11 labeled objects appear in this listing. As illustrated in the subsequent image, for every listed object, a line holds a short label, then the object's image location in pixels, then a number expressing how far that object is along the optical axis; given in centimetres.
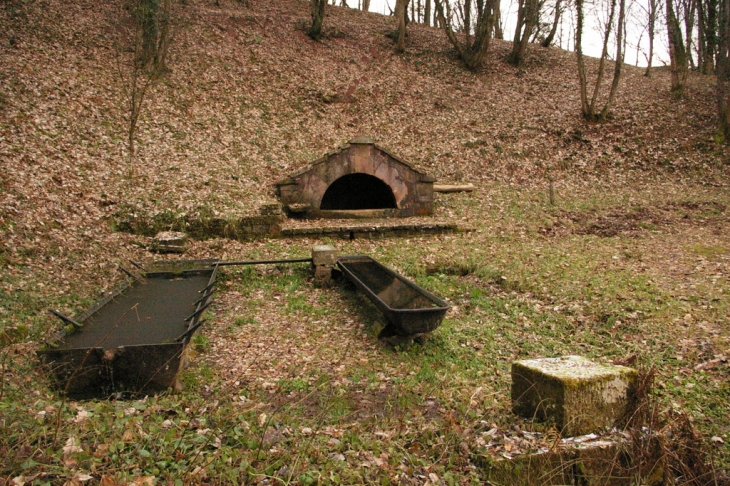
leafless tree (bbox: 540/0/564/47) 2395
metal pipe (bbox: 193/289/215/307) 685
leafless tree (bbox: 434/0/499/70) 2111
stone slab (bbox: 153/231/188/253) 995
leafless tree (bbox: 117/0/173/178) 1496
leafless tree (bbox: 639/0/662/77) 2078
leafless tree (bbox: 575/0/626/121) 1725
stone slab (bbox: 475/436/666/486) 340
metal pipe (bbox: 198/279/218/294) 739
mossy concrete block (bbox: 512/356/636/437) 380
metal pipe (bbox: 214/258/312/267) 913
